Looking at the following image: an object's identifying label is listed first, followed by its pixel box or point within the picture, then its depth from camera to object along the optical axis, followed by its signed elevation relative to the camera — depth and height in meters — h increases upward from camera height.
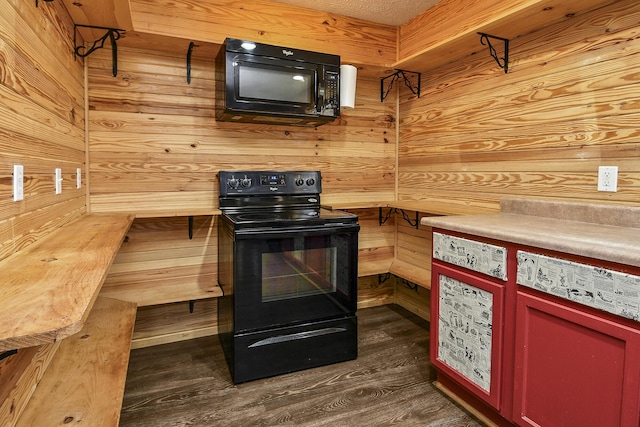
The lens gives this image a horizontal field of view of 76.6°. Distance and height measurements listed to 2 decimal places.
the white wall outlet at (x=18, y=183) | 1.20 +0.01
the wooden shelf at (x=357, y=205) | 2.86 -0.10
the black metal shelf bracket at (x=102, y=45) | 2.14 +0.81
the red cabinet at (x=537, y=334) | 1.24 -0.52
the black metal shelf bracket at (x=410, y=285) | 3.18 -0.75
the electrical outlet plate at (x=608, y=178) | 1.78 +0.07
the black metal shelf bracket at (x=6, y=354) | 0.97 -0.41
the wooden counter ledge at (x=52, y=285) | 0.66 -0.22
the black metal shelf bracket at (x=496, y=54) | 2.25 +0.80
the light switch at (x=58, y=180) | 1.66 +0.03
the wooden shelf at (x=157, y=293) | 2.45 -0.65
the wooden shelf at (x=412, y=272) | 2.72 -0.59
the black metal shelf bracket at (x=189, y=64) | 2.50 +0.78
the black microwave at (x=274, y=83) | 2.29 +0.63
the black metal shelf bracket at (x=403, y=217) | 3.07 -0.21
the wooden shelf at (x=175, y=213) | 2.31 -0.14
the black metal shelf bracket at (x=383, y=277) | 3.35 -0.72
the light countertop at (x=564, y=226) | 1.29 -0.14
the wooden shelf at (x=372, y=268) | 3.06 -0.59
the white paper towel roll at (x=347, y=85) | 2.71 +0.71
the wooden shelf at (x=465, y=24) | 1.87 +0.87
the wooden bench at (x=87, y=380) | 1.23 -0.68
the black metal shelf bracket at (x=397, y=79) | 3.03 +0.84
